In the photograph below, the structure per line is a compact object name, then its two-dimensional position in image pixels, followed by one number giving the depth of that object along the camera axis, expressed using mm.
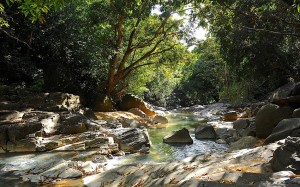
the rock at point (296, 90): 11147
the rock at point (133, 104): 21250
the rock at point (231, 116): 18819
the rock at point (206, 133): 12195
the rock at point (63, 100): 13156
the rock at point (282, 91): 16231
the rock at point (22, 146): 8570
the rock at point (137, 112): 19714
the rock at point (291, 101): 10266
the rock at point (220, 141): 11117
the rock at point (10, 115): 9891
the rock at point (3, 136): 8670
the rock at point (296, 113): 8790
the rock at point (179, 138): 11102
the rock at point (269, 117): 9651
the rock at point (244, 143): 9203
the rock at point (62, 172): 5836
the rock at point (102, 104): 18484
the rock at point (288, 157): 3859
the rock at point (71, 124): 10180
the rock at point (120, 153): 8617
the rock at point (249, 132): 10602
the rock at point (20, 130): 8805
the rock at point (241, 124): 13208
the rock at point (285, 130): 6652
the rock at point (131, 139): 9328
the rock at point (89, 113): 14689
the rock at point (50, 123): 9652
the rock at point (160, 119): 18734
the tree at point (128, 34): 16406
